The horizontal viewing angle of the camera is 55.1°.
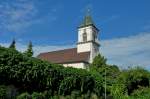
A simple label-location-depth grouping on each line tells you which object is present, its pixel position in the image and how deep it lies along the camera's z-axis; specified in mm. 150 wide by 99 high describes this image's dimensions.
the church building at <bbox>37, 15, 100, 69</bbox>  27435
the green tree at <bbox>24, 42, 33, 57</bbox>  23199
